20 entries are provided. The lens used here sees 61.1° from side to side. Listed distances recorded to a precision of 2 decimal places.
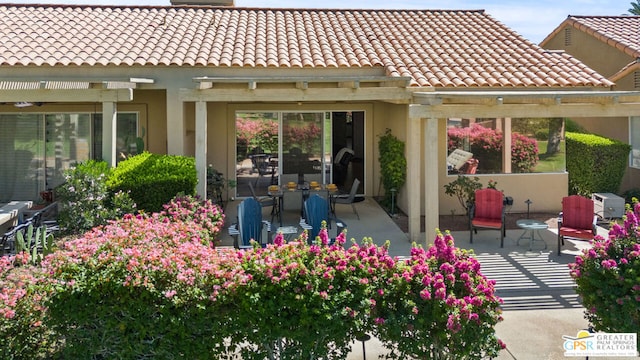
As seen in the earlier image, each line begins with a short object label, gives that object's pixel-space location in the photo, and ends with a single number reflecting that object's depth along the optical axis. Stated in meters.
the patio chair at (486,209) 11.41
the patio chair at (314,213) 10.61
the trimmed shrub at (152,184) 10.54
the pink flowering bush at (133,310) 5.15
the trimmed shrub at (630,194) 15.15
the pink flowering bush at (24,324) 5.29
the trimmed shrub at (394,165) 14.12
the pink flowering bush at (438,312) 5.10
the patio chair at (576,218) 10.45
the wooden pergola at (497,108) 10.12
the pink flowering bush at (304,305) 5.13
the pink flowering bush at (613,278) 5.51
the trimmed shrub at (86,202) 10.18
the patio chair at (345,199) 13.24
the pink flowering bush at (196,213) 9.25
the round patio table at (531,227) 10.68
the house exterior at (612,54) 16.78
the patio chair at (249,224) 9.95
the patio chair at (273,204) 13.02
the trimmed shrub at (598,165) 15.12
